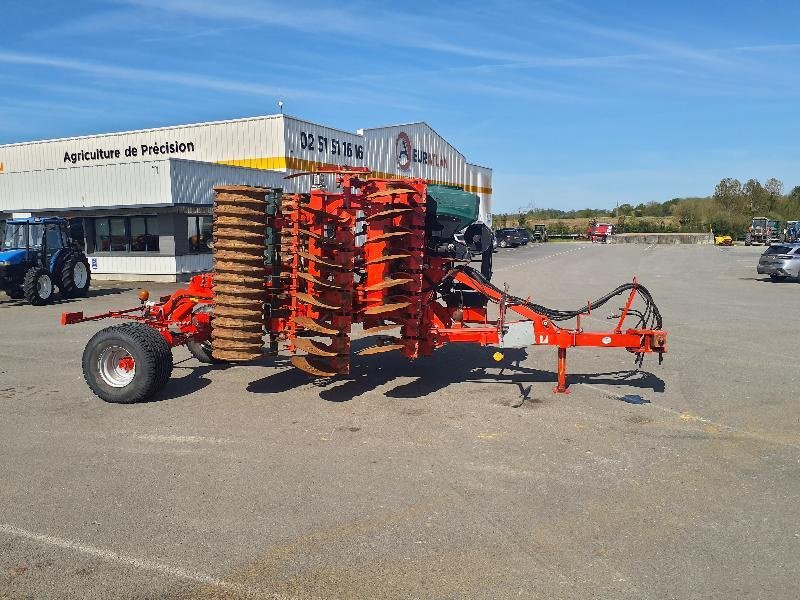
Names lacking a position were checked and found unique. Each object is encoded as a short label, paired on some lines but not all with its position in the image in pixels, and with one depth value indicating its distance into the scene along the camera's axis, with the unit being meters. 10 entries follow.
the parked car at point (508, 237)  53.59
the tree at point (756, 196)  83.12
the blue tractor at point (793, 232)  41.17
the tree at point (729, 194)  85.25
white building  23.95
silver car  23.23
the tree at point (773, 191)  83.69
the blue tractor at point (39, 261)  17.16
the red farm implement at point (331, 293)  7.32
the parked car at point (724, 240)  61.91
